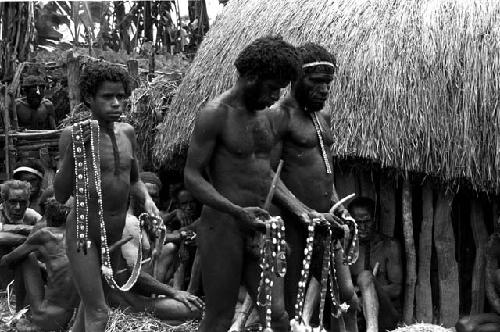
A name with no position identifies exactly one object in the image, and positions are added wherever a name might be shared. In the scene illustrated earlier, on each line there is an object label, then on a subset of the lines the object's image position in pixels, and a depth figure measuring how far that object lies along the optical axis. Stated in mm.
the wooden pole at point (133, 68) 10898
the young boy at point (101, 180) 5508
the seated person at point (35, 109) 12062
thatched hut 8008
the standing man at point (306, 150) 6027
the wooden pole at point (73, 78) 10828
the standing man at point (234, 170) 5270
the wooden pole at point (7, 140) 10617
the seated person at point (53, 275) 7824
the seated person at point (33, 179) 10023
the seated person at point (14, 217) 8922
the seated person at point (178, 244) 9172
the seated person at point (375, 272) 8062
